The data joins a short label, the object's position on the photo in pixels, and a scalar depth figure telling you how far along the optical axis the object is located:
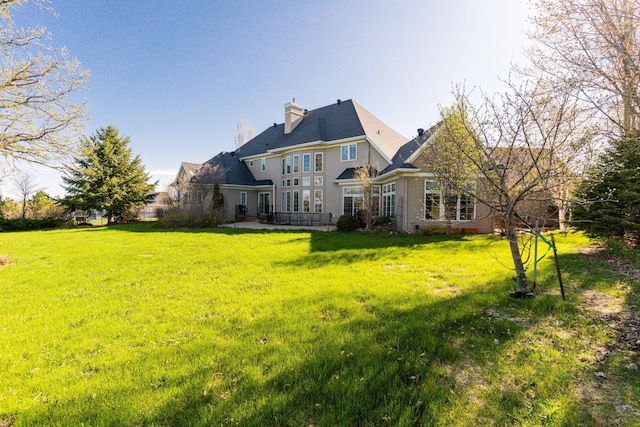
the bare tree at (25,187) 28.97
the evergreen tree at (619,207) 8.64
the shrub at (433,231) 14.81
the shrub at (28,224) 22.45
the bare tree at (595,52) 6.06
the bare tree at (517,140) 4.59
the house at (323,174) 15.52
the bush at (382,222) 16.55
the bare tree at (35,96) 8.35
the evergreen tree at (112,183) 25.61
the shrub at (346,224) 16.58
